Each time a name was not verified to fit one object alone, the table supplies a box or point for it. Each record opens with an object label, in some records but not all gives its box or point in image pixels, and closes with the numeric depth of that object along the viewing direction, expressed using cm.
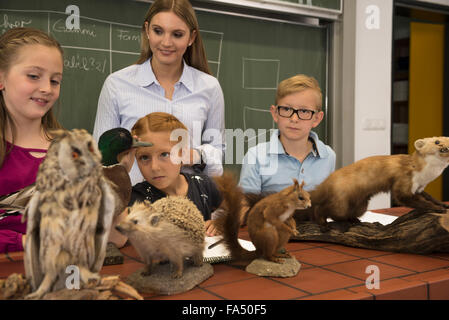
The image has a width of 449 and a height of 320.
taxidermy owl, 76
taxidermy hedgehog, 90
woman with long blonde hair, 188
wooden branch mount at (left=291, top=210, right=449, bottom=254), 128
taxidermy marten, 132
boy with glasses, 154
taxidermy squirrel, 103
